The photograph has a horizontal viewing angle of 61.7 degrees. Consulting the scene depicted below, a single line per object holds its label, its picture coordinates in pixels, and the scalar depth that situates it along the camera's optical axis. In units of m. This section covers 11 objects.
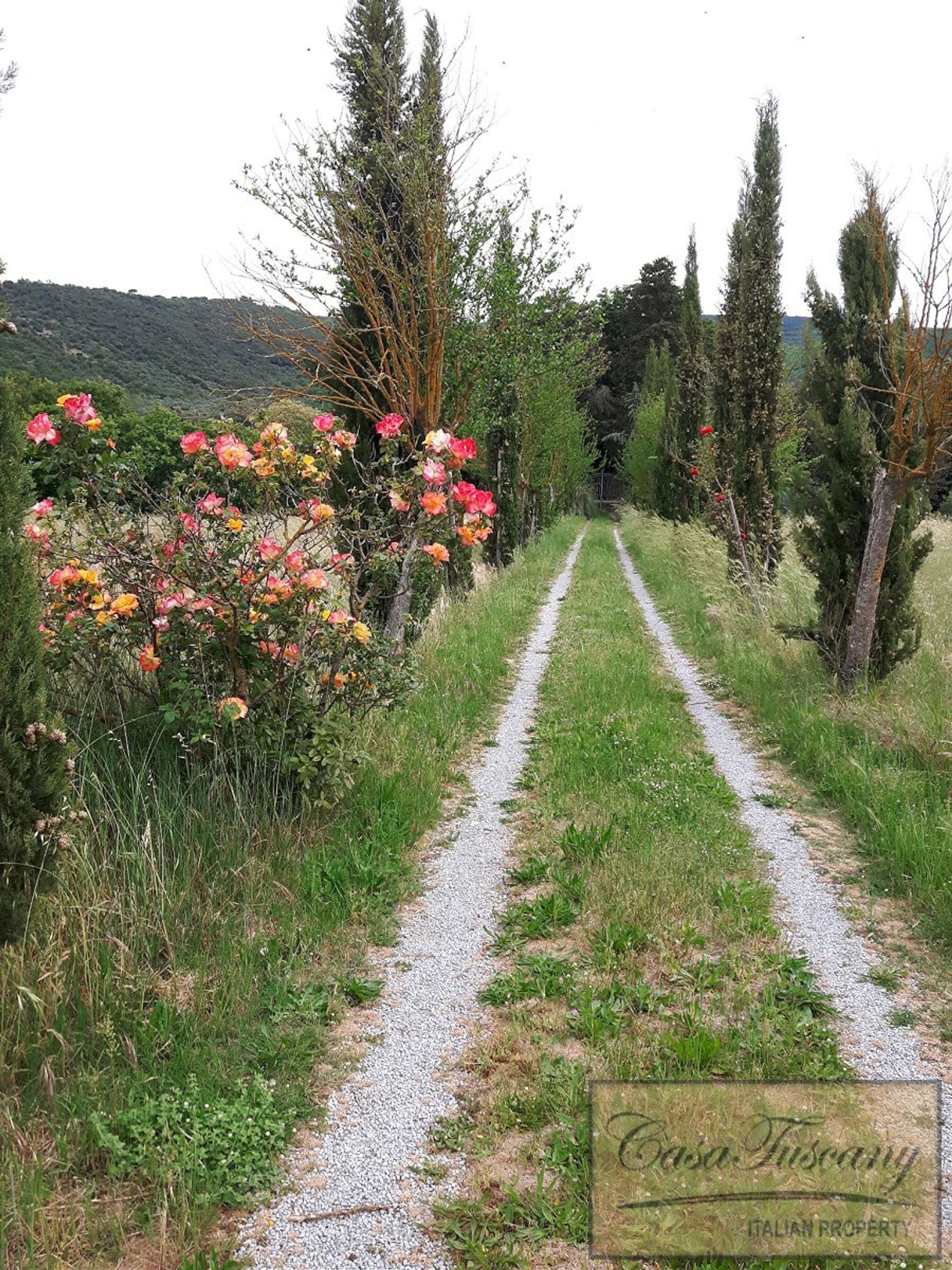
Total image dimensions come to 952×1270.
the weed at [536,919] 3.23
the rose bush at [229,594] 3.55
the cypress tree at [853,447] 6.17
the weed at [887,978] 2.88
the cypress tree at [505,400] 8.59
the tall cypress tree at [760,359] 11.53
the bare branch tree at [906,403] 5.20
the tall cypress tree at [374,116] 6.85
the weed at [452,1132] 2.19
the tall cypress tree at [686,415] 21.02
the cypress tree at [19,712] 2.31
